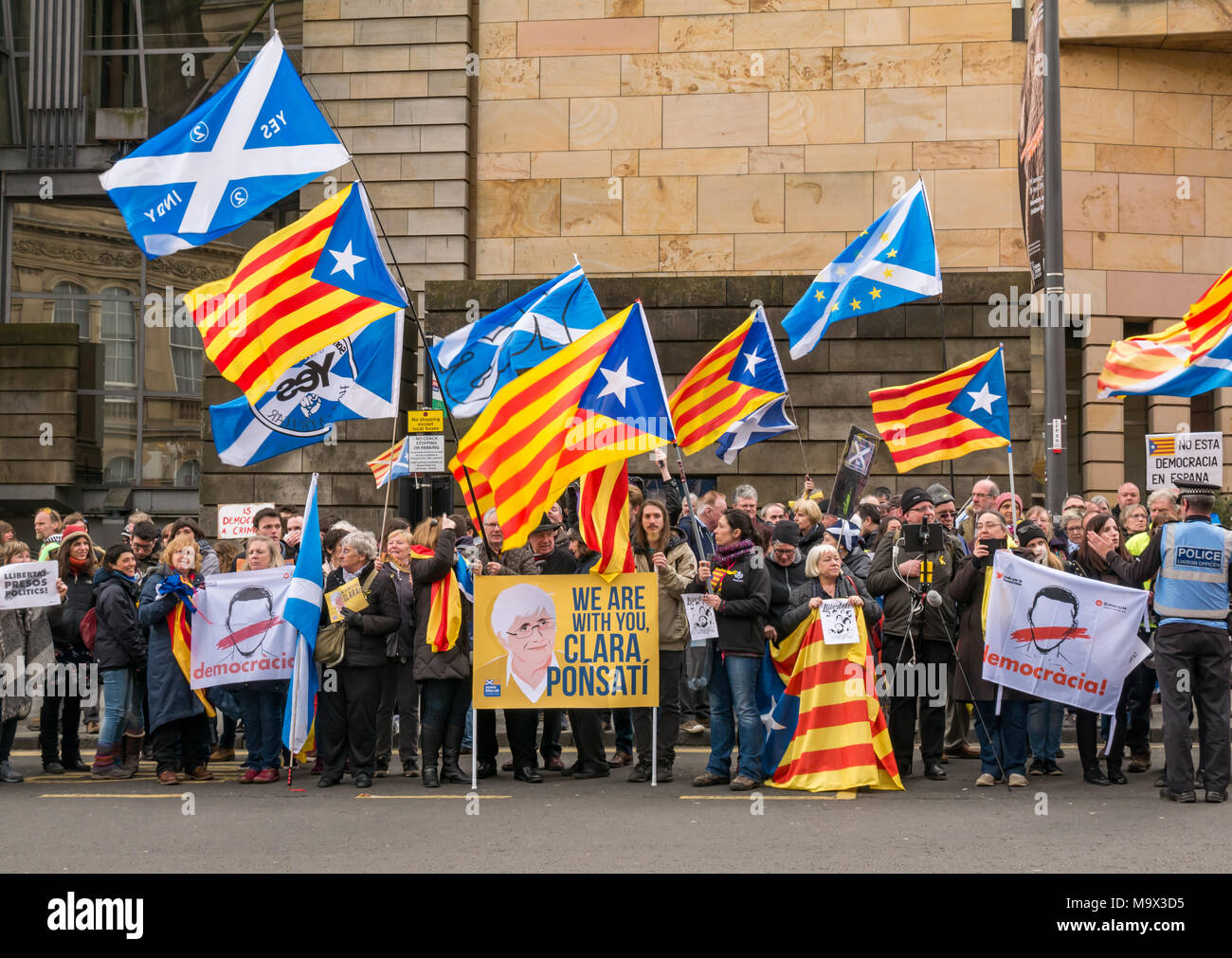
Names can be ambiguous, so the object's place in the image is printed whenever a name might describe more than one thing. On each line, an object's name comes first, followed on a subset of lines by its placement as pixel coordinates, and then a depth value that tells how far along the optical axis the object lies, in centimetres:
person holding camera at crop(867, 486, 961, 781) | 1068
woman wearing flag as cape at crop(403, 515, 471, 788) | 1060
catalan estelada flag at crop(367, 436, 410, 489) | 1672
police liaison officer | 968
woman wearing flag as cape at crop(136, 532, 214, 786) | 1076
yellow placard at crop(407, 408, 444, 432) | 1700
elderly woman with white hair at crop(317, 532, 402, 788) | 1058
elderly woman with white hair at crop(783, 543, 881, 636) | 1027
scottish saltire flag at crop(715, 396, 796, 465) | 1487
